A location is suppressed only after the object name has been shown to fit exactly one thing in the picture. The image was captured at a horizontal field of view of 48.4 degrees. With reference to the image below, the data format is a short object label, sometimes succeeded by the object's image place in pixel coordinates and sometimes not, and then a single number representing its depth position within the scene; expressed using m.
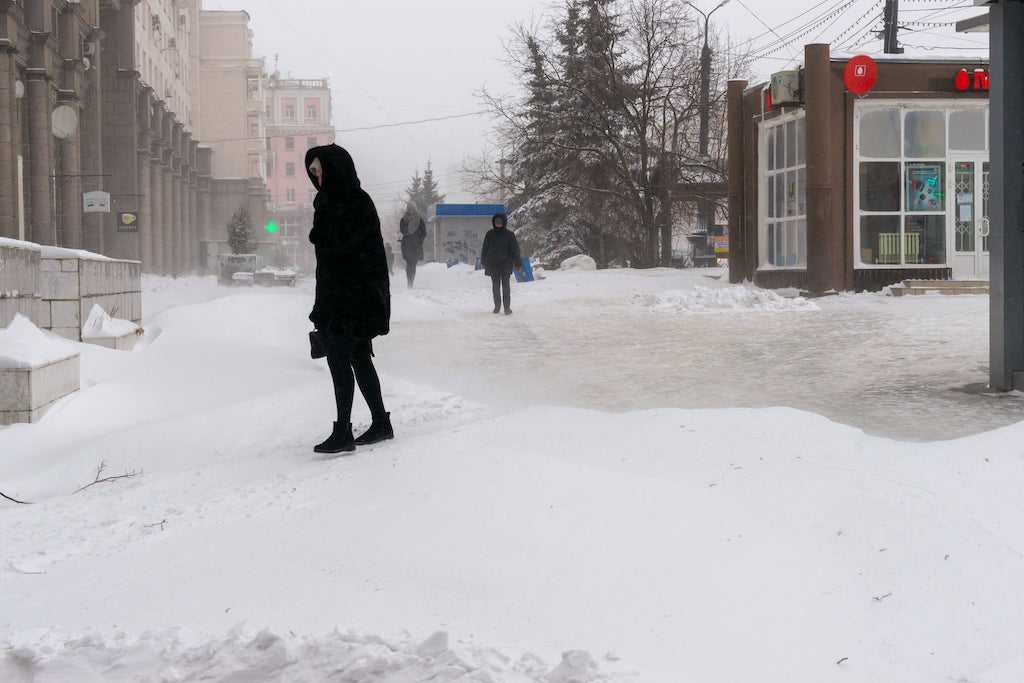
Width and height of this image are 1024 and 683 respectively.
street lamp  39.84
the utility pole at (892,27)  31.33
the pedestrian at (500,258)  19.94
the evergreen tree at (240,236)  72.88
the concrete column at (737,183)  27.55
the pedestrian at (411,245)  30.66
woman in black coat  6.59
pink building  118.69
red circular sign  22.97
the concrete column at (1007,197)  9.19
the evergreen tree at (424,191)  114.62
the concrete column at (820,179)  23.05
